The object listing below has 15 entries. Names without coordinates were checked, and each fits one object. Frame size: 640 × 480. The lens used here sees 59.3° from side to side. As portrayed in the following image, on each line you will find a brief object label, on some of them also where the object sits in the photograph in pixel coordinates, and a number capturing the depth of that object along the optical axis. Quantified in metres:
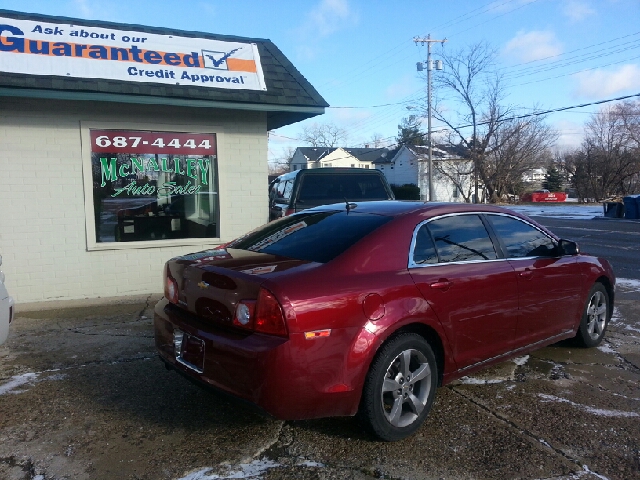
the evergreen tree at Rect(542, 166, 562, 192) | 61.12
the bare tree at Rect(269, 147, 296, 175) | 86.75
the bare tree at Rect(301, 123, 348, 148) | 73.88
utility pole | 38.00
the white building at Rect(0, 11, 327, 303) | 7.18
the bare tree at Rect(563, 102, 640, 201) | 43.00
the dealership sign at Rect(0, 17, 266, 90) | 6.95
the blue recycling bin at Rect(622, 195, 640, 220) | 25.81
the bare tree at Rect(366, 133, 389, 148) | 74.27
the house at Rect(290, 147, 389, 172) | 70.12
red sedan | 3.25
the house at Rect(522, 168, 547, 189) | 52.72
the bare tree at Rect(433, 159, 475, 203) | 47.00
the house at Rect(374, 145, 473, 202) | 48.09
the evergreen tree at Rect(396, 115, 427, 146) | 63.41
